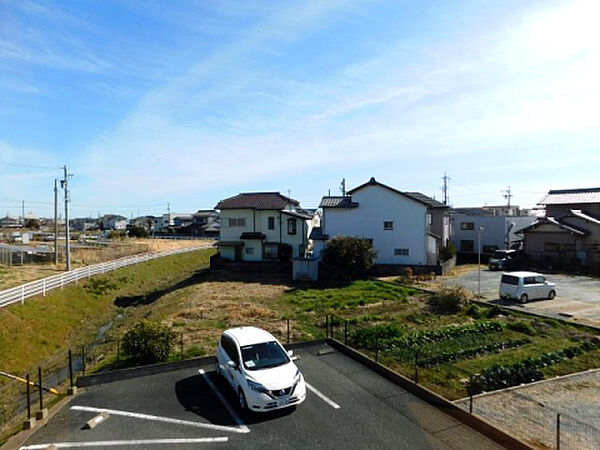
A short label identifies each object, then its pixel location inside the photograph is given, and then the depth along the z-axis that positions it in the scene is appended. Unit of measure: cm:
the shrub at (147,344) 1329
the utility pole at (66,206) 3153
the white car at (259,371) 928
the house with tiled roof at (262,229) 3759
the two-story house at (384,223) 3319
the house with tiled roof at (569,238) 3375
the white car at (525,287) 2148
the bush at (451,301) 1997
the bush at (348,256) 2994
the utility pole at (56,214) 3503
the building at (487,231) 4391
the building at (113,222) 11800
